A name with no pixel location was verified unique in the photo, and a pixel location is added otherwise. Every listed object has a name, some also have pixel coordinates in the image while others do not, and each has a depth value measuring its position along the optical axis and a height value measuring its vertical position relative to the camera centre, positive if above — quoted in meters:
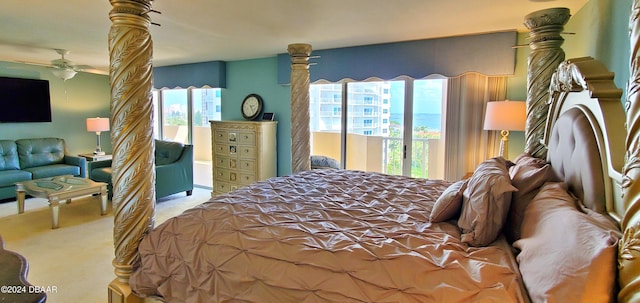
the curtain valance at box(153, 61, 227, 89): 5.75 +0.86
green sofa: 4.92 -0.70
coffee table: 3.94 -0.87
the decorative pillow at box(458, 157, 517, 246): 1.50 -0.39
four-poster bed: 1.08 -0.52
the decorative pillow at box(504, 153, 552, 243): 1.59 -0.33
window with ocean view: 4.21 -0.04
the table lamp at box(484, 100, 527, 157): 3.09 +0.08
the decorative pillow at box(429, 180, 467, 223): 1.78 -0.45
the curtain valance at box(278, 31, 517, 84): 3.58 +0.79
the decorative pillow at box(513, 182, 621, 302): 0.91 -0.41
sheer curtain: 3.76 +0.02
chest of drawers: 5.02 -0.47
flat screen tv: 5.57 +0.35
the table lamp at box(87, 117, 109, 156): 6.23 -0.10
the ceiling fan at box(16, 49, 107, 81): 4.89 +0.82
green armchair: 5.00 -0.75
